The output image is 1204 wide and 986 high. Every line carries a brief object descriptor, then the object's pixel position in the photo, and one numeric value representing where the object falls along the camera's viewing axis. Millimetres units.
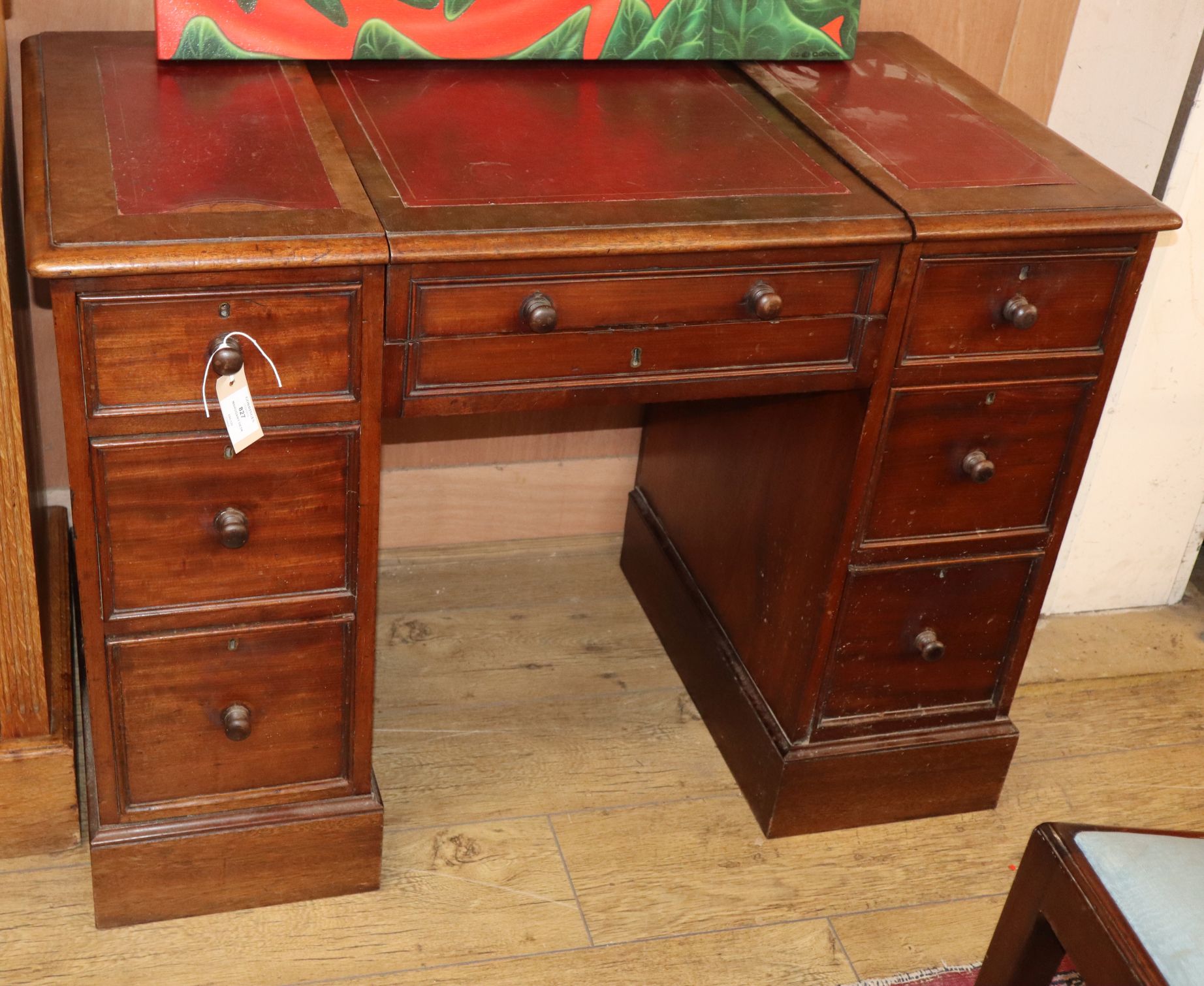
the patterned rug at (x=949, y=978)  1822
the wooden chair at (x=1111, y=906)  1254
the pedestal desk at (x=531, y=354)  1434
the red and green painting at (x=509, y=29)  1724
